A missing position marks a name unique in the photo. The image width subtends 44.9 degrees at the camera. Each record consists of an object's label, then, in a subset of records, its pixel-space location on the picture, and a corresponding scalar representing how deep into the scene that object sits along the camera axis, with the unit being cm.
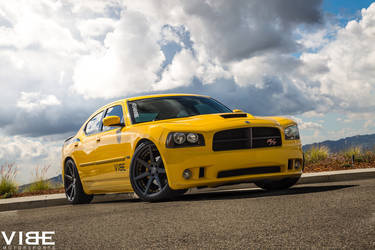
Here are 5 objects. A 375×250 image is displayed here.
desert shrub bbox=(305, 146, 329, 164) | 1507
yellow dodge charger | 590
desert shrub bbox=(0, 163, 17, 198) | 1300
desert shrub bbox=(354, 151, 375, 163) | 1448
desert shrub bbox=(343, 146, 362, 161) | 1466
